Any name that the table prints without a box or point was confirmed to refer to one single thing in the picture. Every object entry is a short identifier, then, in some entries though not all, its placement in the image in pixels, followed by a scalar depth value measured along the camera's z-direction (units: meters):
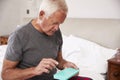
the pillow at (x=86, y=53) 2.41
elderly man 1.39
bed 2.38
